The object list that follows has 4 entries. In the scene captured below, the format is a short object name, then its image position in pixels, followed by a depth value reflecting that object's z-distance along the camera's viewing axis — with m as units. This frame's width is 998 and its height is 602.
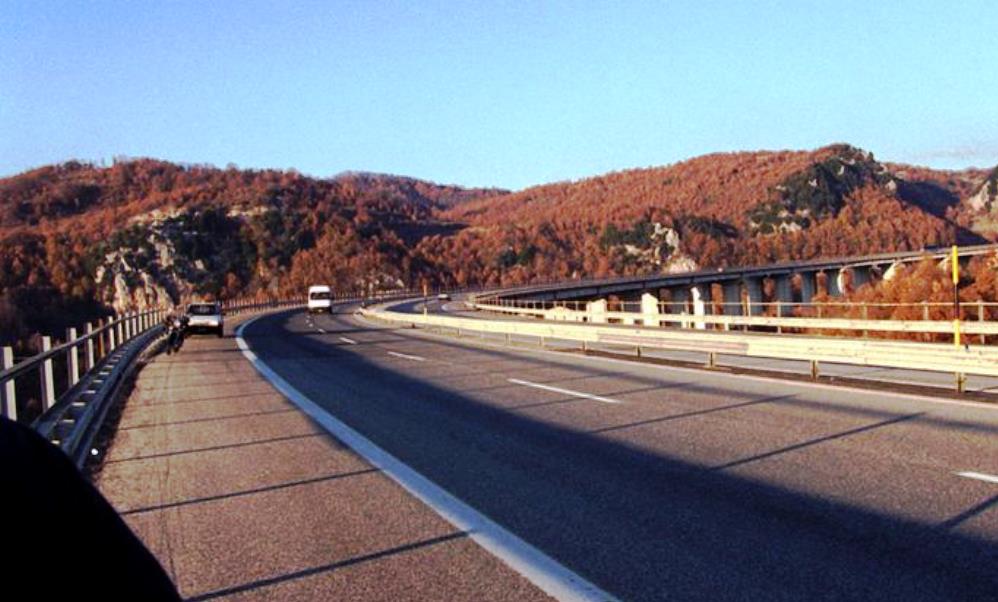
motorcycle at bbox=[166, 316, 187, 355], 29.88
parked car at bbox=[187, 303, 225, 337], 37.91
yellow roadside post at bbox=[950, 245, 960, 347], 14.14
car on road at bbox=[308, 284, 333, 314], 68.94
